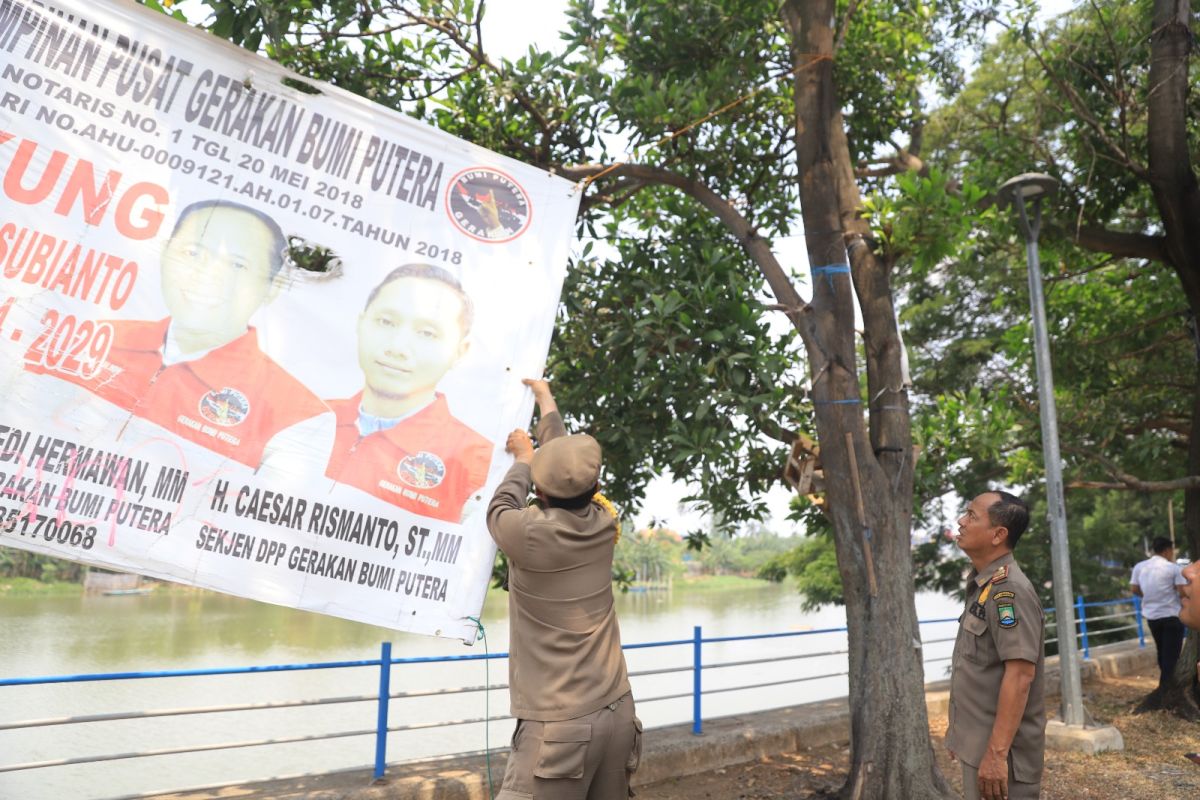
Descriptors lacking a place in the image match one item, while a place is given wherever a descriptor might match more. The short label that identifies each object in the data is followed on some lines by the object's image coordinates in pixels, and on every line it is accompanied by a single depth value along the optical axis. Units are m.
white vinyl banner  3.23
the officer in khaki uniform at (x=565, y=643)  2.56
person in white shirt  8.05
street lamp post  6.80
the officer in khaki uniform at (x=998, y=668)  3.06
